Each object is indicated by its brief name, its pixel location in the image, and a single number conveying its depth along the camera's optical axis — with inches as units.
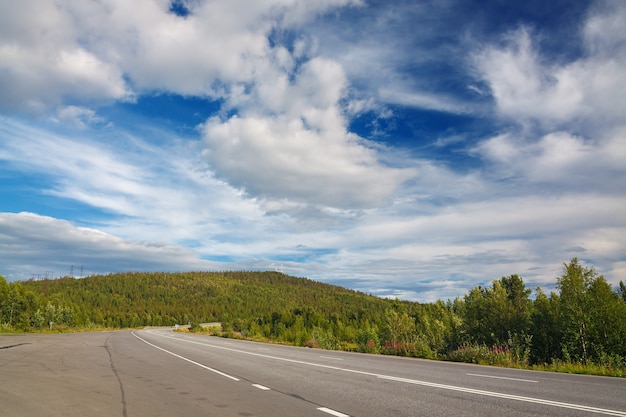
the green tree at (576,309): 828.3
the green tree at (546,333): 1002.5
